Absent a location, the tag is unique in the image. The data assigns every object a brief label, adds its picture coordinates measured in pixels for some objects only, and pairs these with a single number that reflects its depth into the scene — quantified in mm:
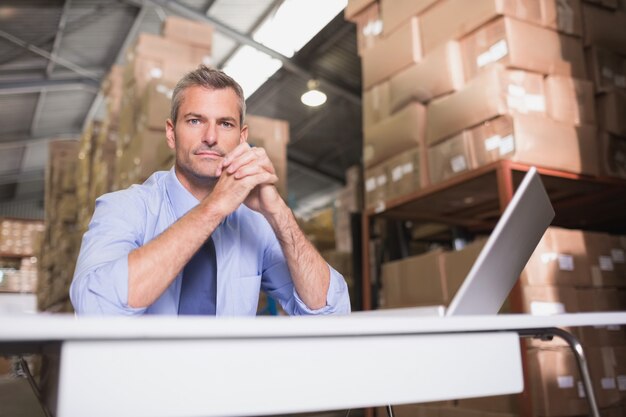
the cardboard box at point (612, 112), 2506
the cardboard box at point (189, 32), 4039
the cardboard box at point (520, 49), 2312
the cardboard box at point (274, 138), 3727
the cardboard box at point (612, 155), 2463
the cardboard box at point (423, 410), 2297
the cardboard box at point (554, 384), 2029
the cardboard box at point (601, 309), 2217
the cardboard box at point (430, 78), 2502
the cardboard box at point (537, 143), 2221
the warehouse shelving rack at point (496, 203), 2223
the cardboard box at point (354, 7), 3091
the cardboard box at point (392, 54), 2730
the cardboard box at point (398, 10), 2709
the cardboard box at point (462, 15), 2348
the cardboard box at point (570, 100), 2393
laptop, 814
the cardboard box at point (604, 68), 2594
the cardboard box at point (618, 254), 2365
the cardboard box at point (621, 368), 2199
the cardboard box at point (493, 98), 2270
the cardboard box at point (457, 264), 2346
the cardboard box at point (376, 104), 2906
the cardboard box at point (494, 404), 2043
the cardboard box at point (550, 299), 2082
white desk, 514
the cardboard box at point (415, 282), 2508
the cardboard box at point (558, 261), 2119
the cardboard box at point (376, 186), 2861
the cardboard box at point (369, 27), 3035
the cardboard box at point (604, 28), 2629
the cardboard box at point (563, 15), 2467
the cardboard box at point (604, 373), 2145
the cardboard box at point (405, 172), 2646
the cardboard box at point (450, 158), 2402
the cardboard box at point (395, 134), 2656
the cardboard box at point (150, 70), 3779
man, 1034
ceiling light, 7152
